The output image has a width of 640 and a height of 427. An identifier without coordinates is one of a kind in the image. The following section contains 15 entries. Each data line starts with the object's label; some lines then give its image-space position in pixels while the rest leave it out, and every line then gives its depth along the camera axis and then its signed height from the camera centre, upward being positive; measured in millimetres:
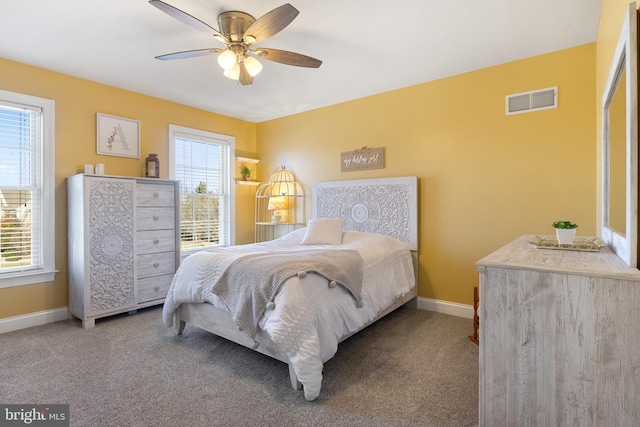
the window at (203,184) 4457 +389
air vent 2982 +1031
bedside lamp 4789 +59
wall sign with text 4014 +657
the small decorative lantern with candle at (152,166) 3922 +546
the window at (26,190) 3127 +217
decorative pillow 3521 -232
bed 2041 -567
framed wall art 3680 +880
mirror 1263 +288
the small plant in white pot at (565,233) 1752 -123
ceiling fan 2131 +1183
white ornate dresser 3211 -346
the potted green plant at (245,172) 5047 +605
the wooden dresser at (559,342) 1139 -499
